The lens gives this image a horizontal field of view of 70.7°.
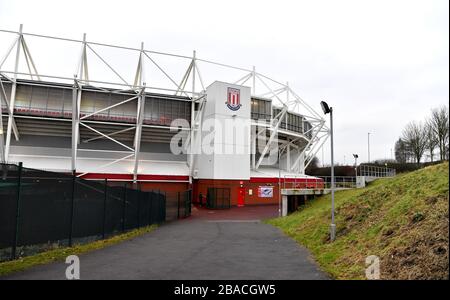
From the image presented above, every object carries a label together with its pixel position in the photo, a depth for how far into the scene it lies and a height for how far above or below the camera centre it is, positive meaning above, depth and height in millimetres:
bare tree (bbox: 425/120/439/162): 42422 +5640
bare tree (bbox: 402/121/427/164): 45219 +5913
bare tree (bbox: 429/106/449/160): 39812 +7148
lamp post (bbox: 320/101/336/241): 10594 +1065
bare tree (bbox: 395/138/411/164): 52819 +5165
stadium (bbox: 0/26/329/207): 33625 +5111
